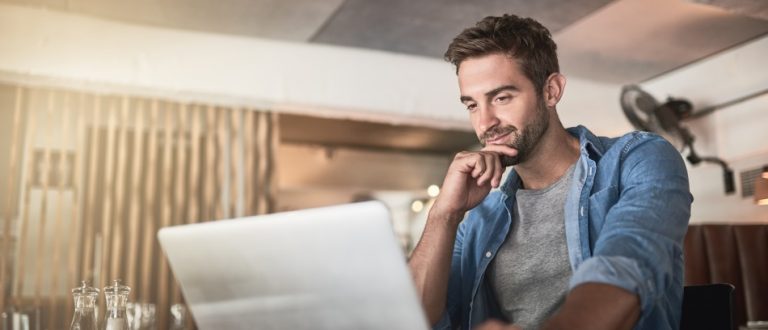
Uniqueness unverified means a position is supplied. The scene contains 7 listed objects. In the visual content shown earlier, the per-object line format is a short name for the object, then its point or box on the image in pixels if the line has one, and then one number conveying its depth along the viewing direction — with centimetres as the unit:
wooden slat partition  418
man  139
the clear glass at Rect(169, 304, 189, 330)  196
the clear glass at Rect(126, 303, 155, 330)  195
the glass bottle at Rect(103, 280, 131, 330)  150
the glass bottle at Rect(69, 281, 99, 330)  146
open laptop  87
